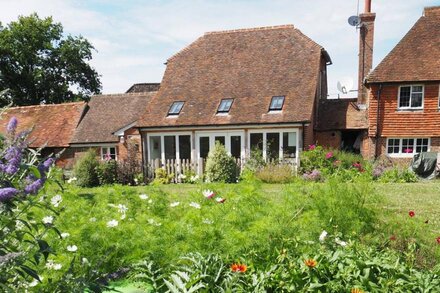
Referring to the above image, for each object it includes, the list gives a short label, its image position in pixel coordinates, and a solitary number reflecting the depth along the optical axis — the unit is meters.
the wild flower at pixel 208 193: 4.39
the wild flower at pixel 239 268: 2.76
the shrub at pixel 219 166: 15.20
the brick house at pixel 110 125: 20.44
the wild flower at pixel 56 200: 4.13
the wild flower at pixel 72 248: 3.30
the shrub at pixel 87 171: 15.97
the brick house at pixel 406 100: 16.80
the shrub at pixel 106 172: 16.23
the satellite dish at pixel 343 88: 20.95
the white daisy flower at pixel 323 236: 3.45
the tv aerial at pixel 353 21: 19.09
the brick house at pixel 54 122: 22.95
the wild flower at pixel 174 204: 4.44
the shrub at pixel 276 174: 14.34
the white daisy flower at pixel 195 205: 4.14
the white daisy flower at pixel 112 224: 3.74
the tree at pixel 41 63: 38.03
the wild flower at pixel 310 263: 2.69
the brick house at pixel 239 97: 17.11
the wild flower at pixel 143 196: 4.55
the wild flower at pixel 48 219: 3.64
